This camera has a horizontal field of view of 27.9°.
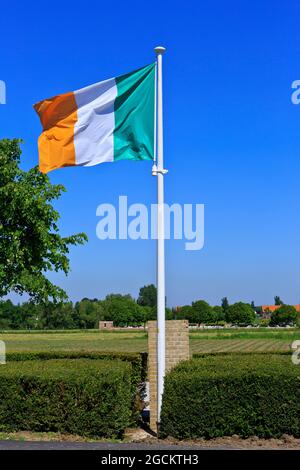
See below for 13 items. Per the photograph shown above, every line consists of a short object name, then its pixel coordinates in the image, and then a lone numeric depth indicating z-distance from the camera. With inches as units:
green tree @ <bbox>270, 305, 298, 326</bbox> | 6628.9
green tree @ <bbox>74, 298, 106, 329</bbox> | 5782.5
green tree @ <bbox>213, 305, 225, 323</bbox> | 7396.7
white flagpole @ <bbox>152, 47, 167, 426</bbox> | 418.0
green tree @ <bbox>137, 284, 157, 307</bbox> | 7714.1
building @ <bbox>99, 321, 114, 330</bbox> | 5871.1
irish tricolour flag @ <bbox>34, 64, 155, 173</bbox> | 435.2
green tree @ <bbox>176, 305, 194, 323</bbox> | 6801.2
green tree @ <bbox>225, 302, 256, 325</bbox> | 7107.8
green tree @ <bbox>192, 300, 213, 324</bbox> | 6904.5
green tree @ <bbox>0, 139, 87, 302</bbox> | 758.5
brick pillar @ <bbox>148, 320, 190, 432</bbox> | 447.5
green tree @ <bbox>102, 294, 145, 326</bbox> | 6697.8
